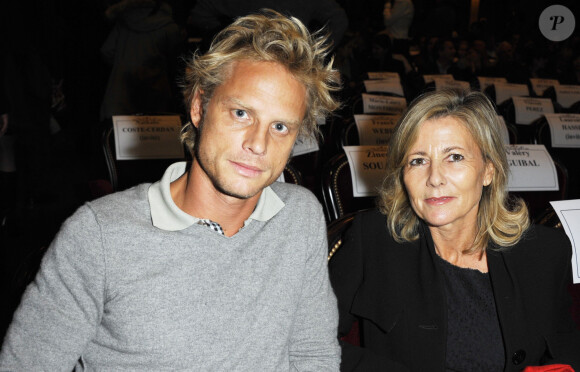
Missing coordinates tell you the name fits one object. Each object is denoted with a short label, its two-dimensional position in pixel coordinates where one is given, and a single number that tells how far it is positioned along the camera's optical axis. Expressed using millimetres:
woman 1504
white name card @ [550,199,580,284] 1686
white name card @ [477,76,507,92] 5422
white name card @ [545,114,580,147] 3334
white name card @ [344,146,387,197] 2164
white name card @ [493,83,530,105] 4996
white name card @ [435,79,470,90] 5338
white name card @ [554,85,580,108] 5262
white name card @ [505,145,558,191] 2314
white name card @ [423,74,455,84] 5545
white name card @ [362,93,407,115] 3900
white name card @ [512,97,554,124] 4109
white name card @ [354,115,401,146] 3105
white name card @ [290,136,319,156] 2727
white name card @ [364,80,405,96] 4816
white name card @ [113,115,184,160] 2531
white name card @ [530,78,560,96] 5745
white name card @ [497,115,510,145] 3035
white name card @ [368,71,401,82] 5227
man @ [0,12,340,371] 1069
